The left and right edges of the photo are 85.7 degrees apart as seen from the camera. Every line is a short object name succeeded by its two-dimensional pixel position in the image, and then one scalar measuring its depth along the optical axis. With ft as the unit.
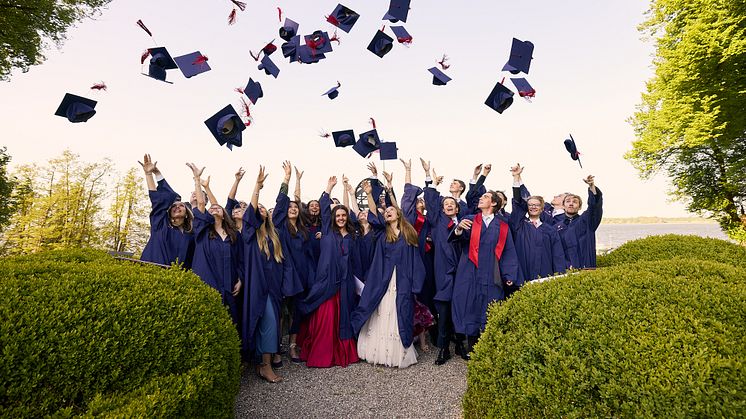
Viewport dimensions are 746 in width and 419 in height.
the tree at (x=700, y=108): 55.36
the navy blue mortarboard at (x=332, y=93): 26.19
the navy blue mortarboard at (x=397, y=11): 23.88
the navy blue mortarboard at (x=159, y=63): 19.26
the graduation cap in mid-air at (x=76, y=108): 16.33
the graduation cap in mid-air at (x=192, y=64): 18.70
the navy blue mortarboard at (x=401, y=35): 25.11
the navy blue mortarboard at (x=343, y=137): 23.75
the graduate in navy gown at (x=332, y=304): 18.30
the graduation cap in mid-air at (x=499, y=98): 21.52
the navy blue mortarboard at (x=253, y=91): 21.83
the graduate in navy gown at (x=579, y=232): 18.97
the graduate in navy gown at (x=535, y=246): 19.74
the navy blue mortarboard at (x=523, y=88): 21.43
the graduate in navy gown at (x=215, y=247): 16.26
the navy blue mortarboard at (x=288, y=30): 25.63
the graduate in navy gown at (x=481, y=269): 17.43
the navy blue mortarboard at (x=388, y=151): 21.95
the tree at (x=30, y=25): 47.19
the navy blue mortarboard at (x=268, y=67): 24.21
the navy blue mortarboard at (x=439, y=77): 24.62
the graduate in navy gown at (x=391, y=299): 17.93
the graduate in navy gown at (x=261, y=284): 16.51
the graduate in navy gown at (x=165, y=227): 16.55
